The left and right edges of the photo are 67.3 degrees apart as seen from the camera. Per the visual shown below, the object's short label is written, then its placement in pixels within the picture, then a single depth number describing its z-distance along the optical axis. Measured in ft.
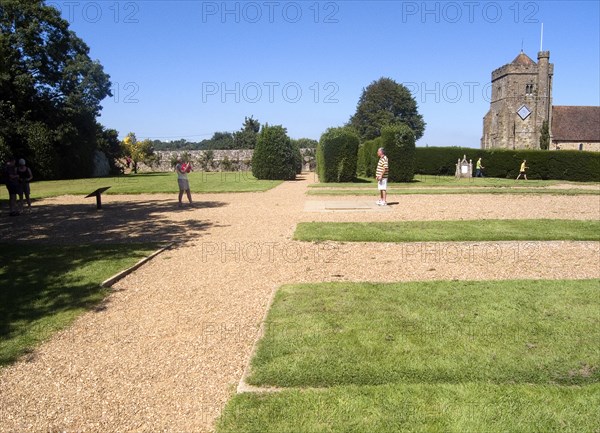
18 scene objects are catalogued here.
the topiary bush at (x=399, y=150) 80.69
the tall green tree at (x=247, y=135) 236.84
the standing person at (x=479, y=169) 103.19
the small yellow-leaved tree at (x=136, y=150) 151.12
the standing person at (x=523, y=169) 98.37
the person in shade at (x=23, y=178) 43.34
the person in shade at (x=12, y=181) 41.50
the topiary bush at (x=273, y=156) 92.27
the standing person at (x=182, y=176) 46.44
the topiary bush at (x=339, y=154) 77.88
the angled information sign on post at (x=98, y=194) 45.67
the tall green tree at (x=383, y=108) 210.18
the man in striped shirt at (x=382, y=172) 43.47
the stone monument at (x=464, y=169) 104.53
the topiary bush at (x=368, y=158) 97.02
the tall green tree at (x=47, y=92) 102.27
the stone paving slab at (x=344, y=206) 42.83
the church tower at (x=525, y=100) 189.47
